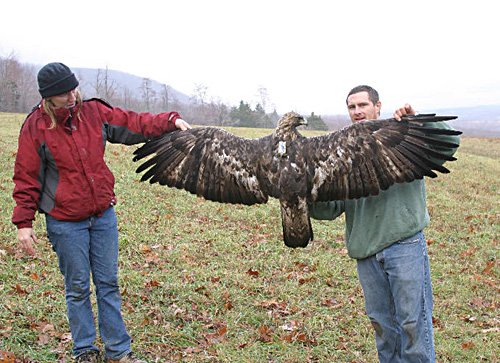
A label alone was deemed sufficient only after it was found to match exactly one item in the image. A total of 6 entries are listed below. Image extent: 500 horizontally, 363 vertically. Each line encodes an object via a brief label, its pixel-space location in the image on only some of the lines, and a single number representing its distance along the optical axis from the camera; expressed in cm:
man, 362
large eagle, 391
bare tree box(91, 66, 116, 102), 6609
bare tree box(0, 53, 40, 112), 5168
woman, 404
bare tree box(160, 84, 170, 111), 6111
